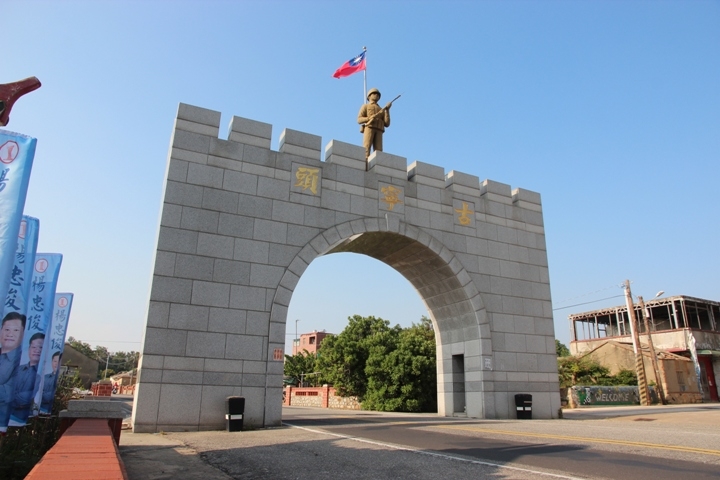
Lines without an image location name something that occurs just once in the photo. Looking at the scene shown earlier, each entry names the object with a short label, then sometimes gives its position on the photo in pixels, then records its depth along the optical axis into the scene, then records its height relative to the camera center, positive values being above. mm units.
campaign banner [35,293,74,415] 10130 +680
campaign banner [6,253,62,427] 7793 +863
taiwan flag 15176 +9332
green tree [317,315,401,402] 24422 +1371
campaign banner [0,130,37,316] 5473 +2123
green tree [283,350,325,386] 38312 +1465
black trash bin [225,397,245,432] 9734 -493
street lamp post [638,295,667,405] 26047 +784
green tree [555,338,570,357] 50656 +4145
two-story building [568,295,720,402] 31859 +4154
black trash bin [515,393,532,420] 13219 -415
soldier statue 14375 +7340
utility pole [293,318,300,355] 71650 +5623
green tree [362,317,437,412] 21531 +478
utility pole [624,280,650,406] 25070 +1077
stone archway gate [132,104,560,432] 10258 +3021
